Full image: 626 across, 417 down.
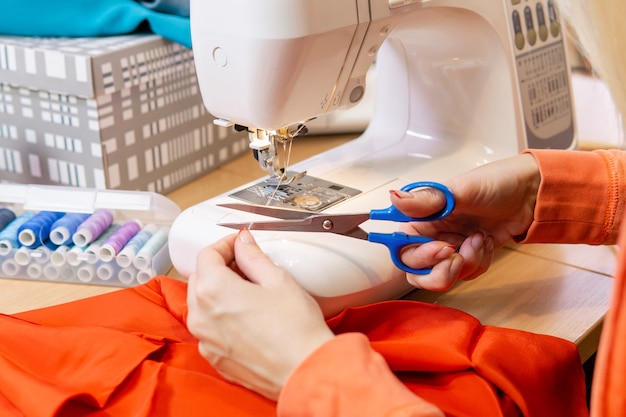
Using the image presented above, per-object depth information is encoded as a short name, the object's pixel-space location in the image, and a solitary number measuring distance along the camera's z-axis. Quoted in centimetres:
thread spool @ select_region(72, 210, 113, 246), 107
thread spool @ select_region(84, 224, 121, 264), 105
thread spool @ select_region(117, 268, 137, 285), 105
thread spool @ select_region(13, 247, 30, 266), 106
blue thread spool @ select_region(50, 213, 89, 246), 107
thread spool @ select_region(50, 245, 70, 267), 105
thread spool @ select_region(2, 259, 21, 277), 106
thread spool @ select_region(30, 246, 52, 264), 106
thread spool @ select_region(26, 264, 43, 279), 106
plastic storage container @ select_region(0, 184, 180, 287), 105
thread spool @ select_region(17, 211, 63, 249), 107
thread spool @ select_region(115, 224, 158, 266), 105
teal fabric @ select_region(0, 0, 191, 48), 131
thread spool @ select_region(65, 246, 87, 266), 105
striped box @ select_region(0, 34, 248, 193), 122
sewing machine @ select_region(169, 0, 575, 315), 86
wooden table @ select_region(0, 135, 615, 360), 94
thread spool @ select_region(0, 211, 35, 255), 106
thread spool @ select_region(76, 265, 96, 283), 105
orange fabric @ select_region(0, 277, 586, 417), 73
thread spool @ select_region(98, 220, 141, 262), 105
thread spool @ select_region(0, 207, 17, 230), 111
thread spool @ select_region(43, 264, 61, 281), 106
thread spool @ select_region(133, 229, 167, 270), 105
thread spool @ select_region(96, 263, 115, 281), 105
